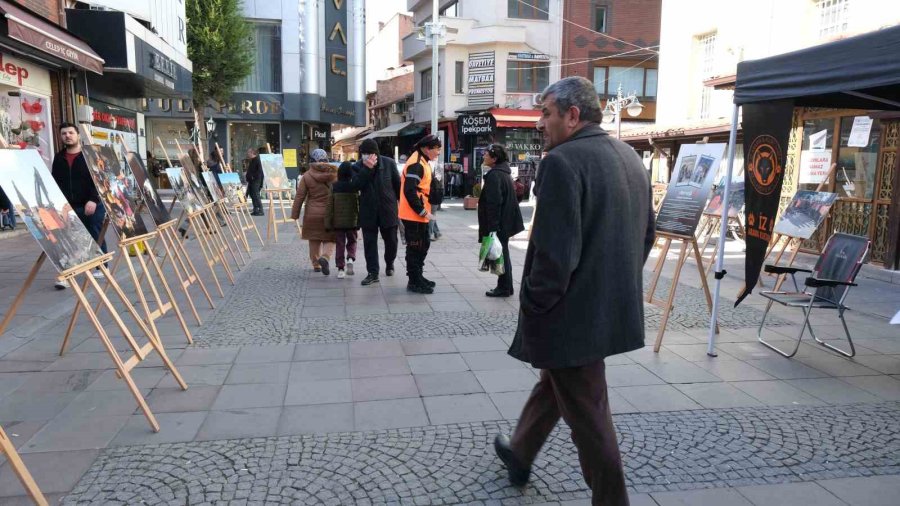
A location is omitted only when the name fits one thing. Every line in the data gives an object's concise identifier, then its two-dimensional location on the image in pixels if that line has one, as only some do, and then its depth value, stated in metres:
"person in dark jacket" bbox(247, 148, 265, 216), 15.78
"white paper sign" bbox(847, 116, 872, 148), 8.55
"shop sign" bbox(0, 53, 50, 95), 9.30
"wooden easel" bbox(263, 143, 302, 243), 11.47
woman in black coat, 6.61
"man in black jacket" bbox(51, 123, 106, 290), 6.64
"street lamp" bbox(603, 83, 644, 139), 17.83
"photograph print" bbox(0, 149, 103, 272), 3.26
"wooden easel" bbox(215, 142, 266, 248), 10.94
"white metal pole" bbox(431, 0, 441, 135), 19.92
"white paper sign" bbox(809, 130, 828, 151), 9.75
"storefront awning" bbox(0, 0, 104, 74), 7.55
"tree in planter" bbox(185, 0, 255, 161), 20.70
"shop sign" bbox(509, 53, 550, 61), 26.48
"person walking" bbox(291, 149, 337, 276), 8.10
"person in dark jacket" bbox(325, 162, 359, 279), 7.66
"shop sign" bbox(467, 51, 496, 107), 26.34
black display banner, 4.66
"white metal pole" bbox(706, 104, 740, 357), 4.92
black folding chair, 5.07
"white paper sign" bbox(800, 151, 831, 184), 9.96
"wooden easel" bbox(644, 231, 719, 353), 5.10
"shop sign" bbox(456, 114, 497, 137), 24.75
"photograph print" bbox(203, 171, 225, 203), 8.68
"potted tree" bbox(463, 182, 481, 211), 20.10
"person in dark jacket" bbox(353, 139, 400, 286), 7.31
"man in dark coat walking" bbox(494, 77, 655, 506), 2.30
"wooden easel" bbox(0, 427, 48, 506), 2.40
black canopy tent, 3.72
